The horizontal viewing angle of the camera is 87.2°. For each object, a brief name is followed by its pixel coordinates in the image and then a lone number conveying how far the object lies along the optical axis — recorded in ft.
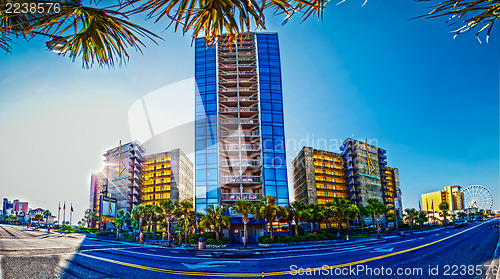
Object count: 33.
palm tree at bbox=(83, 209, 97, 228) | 344.28
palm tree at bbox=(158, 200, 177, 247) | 152.35
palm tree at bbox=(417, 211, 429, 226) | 317.20
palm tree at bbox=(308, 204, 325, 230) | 151.02
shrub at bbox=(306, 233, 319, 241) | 130.87
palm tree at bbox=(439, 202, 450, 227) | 318.86
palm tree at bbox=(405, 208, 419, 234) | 242.17
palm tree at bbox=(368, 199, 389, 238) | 187.86
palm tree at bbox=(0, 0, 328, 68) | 10.68
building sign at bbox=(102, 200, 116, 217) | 227.81
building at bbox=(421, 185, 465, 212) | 586.04
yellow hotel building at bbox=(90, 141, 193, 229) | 301.63
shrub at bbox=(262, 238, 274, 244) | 121.70
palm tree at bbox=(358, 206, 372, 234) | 183.17
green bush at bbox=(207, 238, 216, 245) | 120.16
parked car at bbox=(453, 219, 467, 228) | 235.36
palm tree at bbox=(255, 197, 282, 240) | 124.67
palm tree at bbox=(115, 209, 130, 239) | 198.92
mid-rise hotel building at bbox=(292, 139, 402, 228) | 294.05
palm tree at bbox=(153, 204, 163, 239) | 158.30
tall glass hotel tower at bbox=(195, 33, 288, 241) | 170.81
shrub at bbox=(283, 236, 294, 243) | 123.72
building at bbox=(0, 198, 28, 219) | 579.36
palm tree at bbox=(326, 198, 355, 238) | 167.39
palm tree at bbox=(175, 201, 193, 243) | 154.36
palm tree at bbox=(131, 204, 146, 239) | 180.04
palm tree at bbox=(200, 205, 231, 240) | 123.85
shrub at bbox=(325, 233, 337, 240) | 142.33
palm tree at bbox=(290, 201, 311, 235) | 141.72
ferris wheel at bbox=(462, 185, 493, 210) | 503.12
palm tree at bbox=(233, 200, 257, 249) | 121.29
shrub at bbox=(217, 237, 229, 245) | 120.99
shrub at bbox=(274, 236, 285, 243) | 123.16
